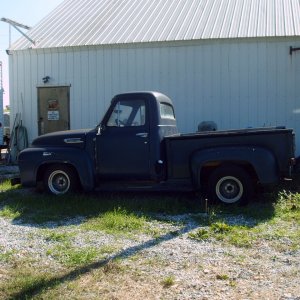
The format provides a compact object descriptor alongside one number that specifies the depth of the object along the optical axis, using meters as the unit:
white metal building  12.55
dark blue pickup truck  7.70
